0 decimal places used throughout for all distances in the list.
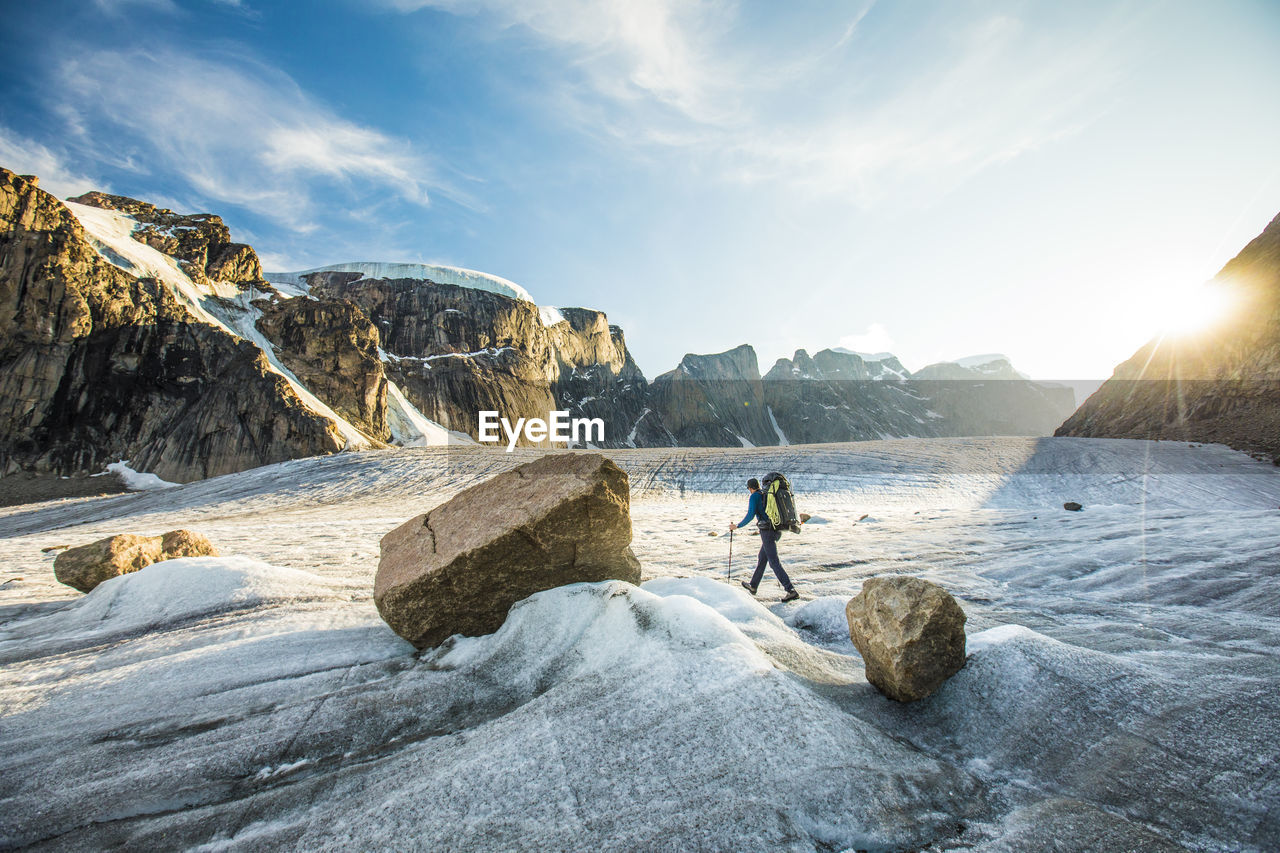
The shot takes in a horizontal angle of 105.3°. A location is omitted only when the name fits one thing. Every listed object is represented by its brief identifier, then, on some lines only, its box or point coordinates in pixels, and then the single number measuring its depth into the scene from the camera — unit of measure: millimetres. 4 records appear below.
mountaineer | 6348
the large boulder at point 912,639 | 3113
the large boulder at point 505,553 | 4320
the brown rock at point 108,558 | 6168
